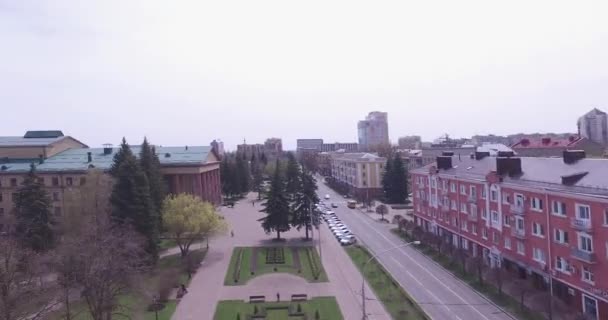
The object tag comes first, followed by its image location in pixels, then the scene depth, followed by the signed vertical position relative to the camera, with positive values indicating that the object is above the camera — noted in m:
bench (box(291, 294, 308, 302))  35.33 -10.50
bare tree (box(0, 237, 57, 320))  22.66 -5.97
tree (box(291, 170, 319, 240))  54.72 -5.85
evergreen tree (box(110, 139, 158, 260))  43.75 -3.58
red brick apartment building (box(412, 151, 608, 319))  27.86 -5.66
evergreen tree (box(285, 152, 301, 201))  56.57 -2.95
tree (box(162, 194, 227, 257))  47.78 -6.00
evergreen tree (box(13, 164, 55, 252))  42.78 -4.12
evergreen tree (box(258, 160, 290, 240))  54.34 -6.11
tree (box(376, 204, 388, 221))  69.24 -8.88
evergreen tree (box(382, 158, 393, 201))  84.75 -5.59
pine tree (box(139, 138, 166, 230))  52.47 -1.63
